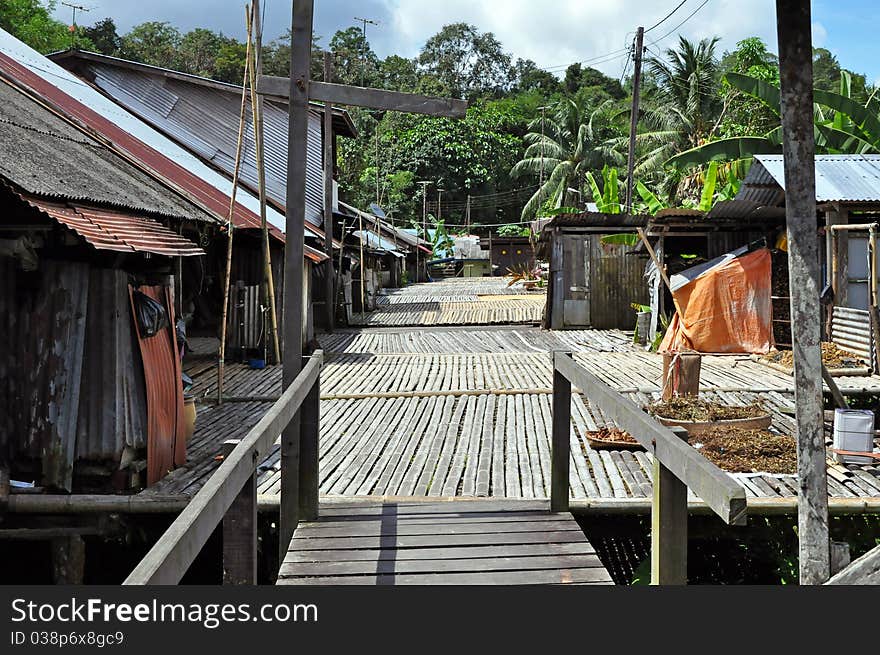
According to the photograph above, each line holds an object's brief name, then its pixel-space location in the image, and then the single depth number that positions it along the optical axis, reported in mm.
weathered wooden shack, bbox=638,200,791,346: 13961
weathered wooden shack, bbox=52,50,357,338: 17484
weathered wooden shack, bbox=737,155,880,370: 11055
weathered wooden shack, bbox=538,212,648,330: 18906
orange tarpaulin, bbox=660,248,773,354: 13812
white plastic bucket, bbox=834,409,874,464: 6738
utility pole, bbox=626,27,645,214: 22531
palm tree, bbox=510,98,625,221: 44688
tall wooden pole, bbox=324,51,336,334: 17570
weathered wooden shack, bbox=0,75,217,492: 6016
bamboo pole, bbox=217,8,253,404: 9406
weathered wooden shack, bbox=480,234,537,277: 48719
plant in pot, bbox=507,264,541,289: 35909
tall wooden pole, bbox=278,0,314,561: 4898
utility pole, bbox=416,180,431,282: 55406
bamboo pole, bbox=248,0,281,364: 9438
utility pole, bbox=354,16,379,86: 71544
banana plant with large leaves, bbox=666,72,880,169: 12508
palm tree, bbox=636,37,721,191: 32812
